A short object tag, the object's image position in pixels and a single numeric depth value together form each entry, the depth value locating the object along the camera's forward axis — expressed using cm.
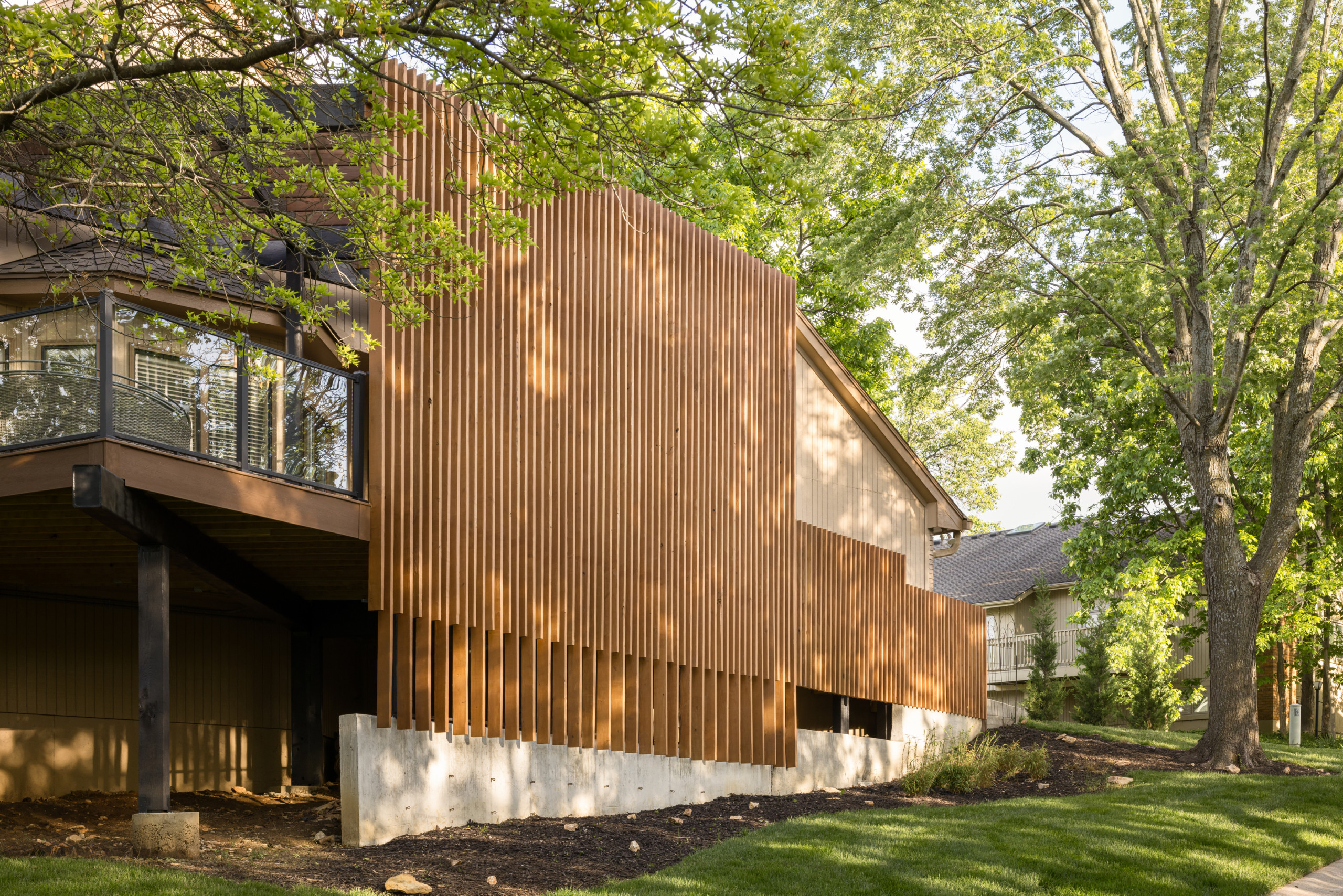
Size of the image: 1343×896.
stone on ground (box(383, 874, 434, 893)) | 803
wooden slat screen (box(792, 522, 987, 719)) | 1580
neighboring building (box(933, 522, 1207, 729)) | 3272
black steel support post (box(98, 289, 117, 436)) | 841
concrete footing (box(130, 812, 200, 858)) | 845
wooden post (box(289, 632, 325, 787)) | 1348
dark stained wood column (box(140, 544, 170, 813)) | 866
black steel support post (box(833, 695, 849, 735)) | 1620
